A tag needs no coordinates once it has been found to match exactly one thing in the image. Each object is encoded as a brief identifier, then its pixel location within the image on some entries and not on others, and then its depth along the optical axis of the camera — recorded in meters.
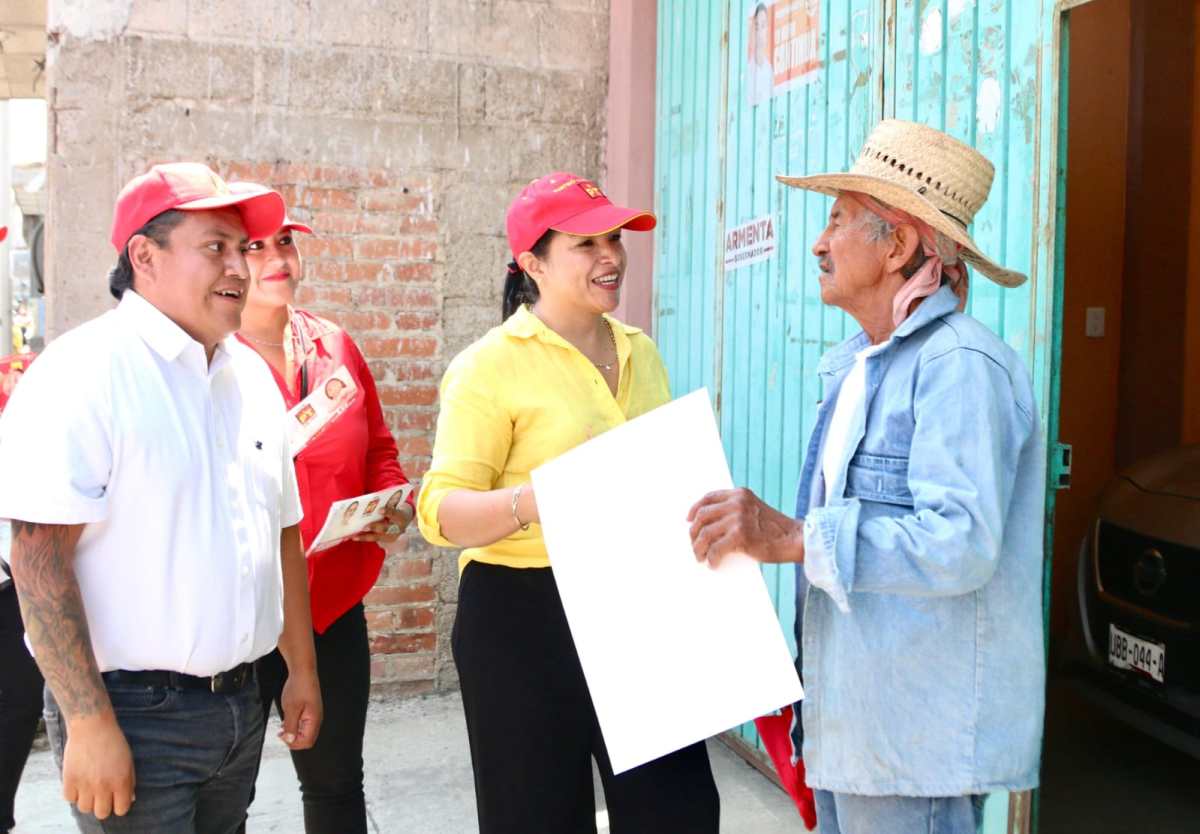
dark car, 3.89
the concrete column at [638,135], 5.35
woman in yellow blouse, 2.41
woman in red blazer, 3.05
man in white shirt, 1.91
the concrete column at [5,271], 9.15
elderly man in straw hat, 1.76
